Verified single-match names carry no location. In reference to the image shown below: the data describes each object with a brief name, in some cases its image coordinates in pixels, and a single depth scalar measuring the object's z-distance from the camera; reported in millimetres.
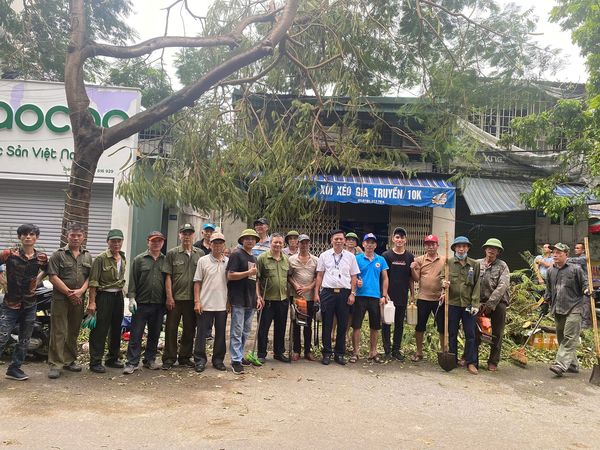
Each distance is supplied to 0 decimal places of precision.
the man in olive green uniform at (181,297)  6098
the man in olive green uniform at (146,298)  5879
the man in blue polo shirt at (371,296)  6801
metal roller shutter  12031
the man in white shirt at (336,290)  6660
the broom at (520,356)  7044
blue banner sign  11367
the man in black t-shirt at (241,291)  6082
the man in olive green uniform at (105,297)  5805
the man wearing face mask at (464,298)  6598
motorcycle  6035
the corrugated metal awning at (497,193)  11825
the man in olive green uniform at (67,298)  5609
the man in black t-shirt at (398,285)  7023
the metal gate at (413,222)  12875
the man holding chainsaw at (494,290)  6699
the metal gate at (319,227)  12477
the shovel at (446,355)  6492
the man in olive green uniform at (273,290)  6492
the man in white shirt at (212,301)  6051
